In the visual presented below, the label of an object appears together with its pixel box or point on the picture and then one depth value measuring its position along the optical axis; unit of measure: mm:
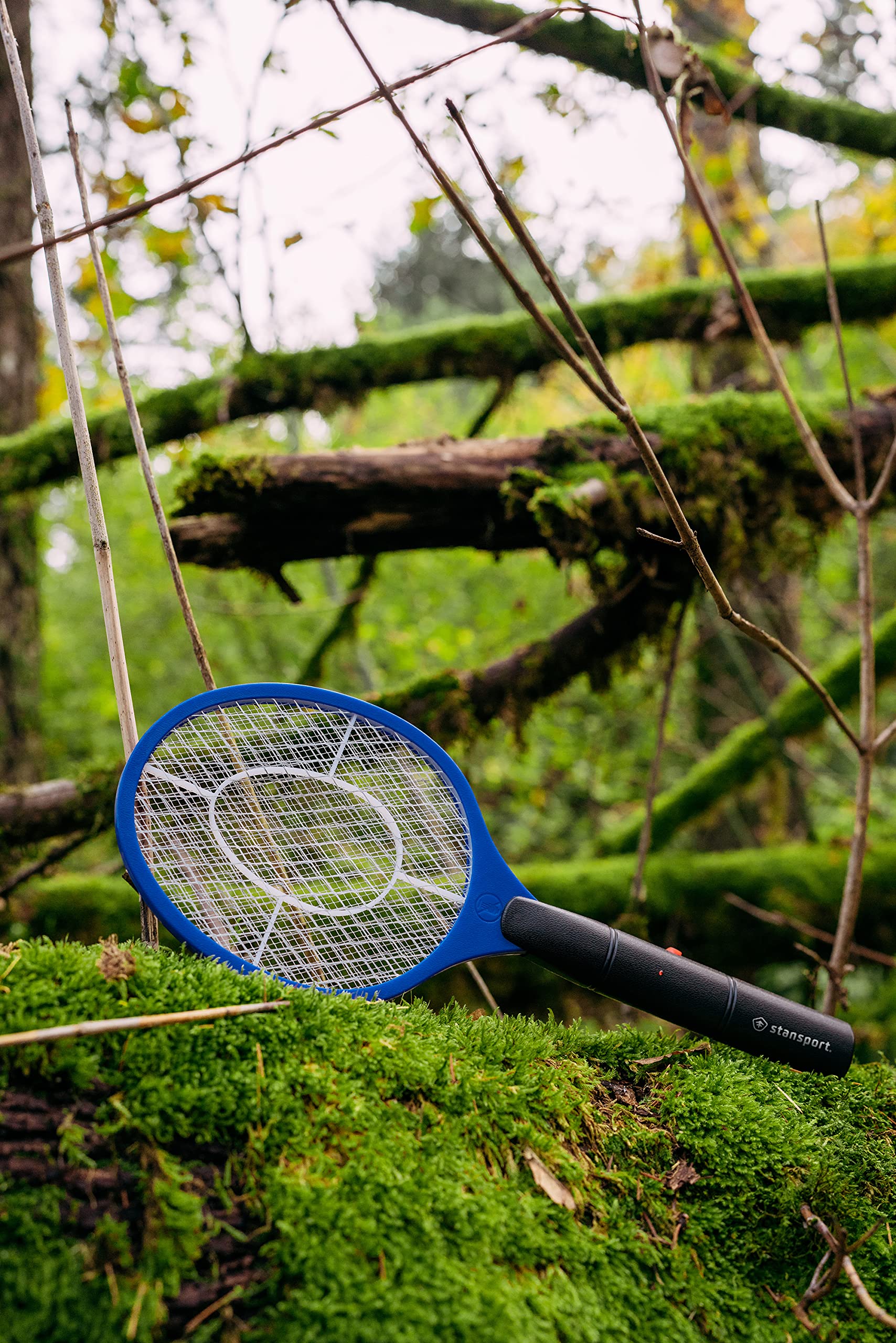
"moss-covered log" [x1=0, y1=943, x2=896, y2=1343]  1008
